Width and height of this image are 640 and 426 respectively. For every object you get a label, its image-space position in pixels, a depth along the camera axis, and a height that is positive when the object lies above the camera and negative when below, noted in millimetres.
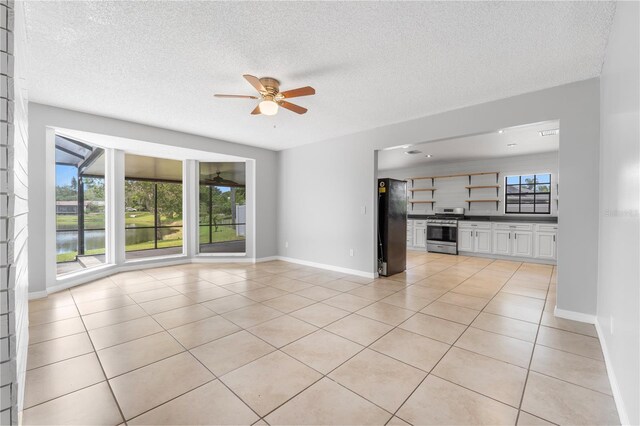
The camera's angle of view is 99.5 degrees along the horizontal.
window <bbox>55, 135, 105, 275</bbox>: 4305 +89
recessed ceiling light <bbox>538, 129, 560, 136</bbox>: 4712 +1416
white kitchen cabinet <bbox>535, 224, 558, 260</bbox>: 5855 -665
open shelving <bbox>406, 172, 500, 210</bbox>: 7332 +688
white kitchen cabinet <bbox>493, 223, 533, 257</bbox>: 6199 -656
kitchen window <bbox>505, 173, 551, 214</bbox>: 6754 +453
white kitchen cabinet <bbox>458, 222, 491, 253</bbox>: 6824 -660
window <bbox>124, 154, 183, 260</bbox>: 5766 +144
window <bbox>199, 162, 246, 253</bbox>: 6387 +82
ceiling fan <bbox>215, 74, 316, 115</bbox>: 2793 +1238
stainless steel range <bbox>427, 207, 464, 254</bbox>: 7348 -551
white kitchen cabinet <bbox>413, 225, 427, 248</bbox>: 7973 -745
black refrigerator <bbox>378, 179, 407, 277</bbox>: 4973 -319
